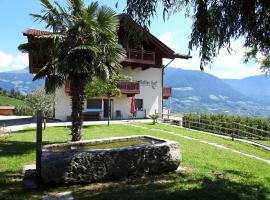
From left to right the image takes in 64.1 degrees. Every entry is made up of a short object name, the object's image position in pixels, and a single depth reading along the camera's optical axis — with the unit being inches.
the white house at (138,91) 810.4
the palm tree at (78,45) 346.5
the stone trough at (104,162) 204.3
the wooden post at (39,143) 220.3
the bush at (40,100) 610.8
